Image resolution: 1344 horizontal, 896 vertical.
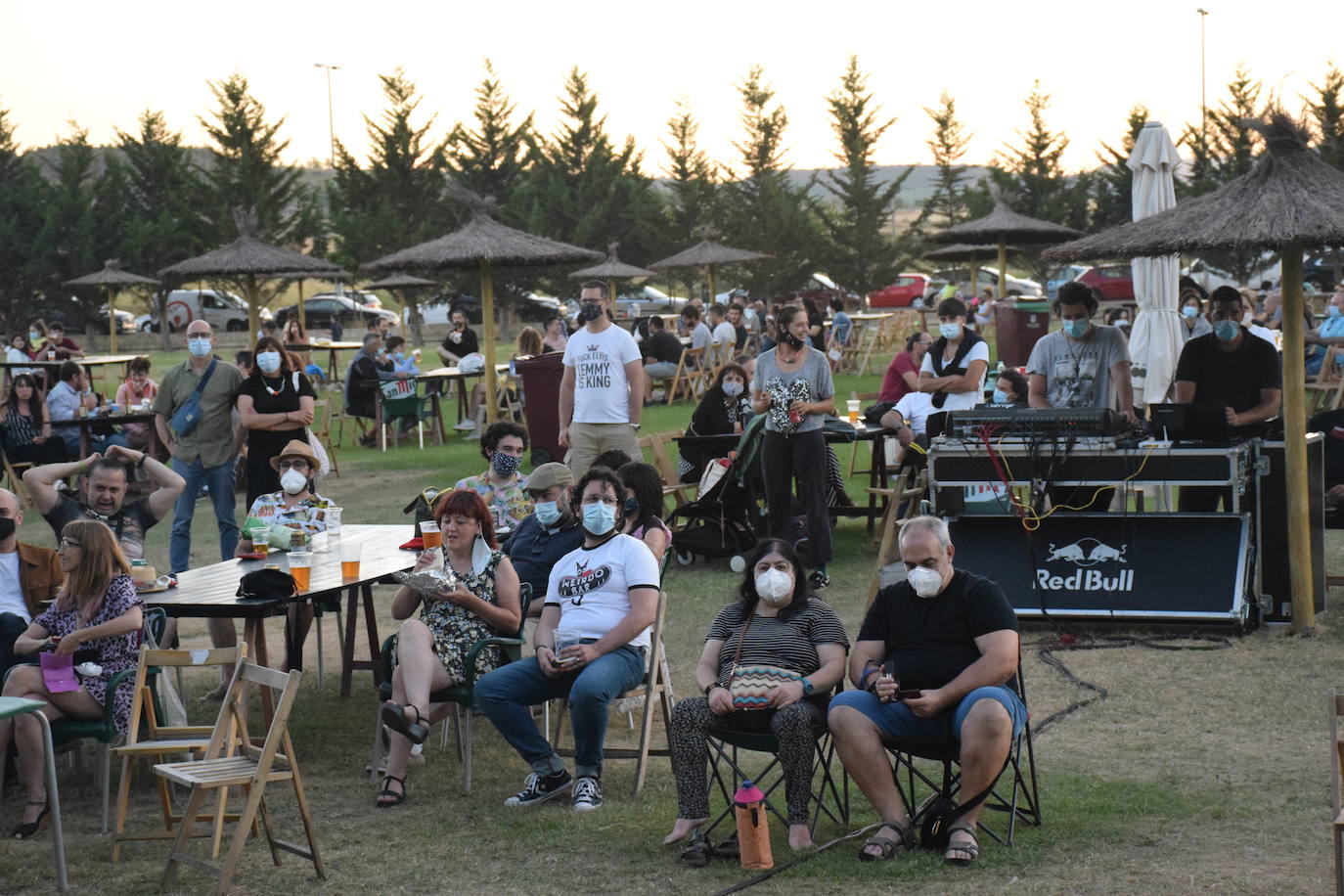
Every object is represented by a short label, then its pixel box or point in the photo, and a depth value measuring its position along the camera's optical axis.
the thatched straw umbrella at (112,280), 32.94
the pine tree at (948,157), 51.12
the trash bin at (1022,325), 21.34
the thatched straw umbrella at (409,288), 32.56
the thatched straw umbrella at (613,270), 29.31
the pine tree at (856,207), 48.03
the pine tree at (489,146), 50.12
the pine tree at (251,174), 49.38
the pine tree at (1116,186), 43.53
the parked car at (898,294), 45.03
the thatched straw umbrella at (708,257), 28.58
